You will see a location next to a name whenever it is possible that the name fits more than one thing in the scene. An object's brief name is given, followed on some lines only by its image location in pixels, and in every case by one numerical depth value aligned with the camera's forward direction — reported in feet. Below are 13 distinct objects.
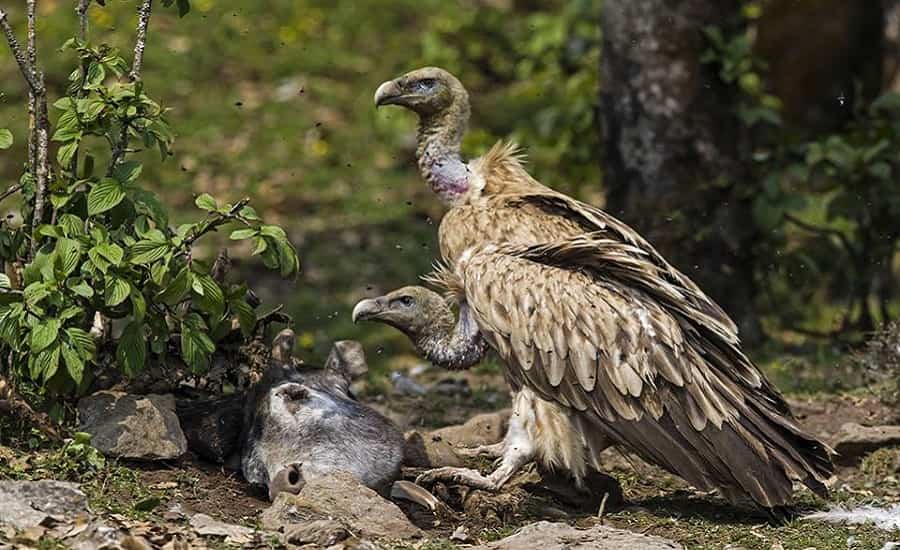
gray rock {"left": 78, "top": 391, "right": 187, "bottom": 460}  39.96
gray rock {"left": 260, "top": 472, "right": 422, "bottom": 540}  36.76
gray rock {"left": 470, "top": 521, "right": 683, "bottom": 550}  35.65
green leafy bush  38.17
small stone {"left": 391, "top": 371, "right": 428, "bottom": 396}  56.85
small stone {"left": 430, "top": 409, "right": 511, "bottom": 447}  47.11
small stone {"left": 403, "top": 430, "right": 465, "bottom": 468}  44.21
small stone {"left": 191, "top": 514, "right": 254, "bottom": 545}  35.27
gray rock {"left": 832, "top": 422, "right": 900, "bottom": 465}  47.24
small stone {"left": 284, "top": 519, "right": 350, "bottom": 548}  34.91
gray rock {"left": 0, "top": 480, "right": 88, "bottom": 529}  33.94
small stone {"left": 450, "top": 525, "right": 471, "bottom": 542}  38.88
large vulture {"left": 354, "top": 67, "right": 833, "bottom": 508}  39.86
